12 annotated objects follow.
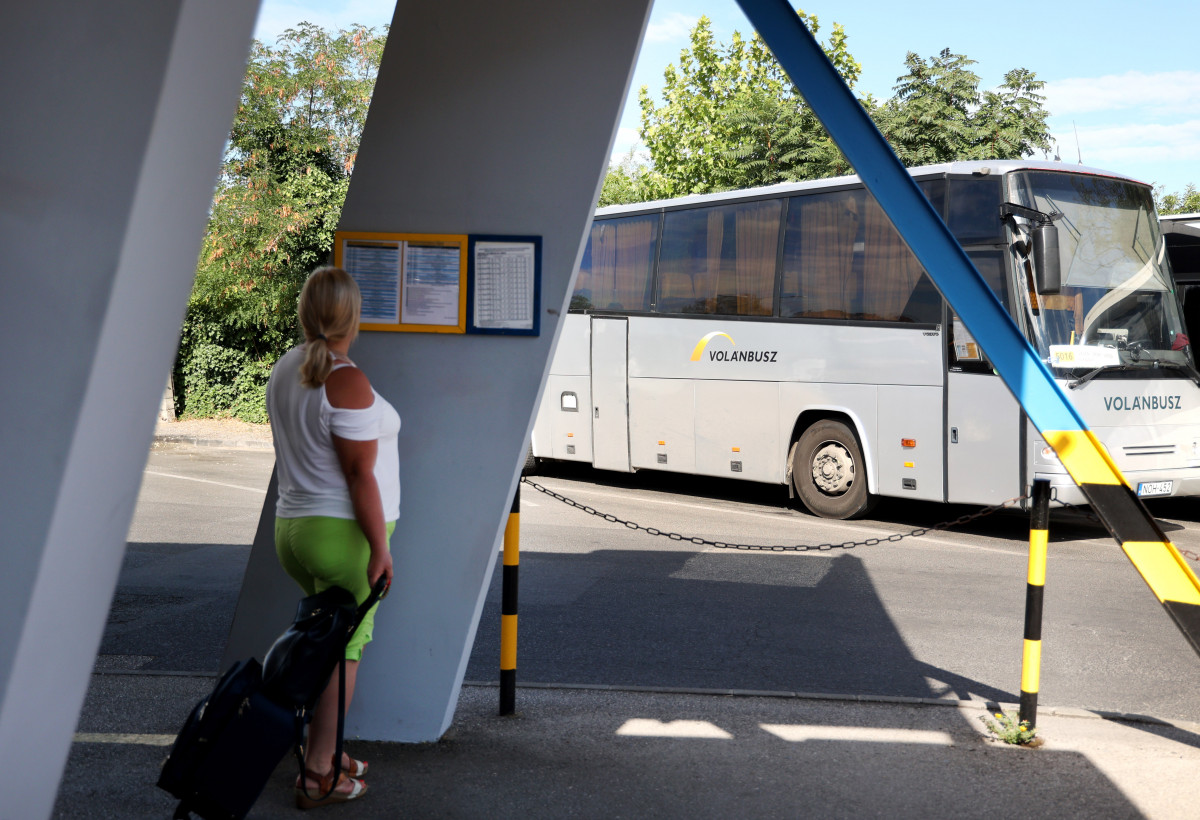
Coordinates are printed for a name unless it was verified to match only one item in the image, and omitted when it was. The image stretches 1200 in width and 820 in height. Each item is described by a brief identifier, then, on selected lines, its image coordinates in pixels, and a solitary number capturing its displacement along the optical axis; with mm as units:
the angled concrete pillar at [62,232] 2182
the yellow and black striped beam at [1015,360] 3877
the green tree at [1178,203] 42906
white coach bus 10328
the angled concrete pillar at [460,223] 4039
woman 3350
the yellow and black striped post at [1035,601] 4527
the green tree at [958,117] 19453
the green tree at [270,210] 20031
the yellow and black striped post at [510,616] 4602
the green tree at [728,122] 21766
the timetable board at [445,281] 4180
